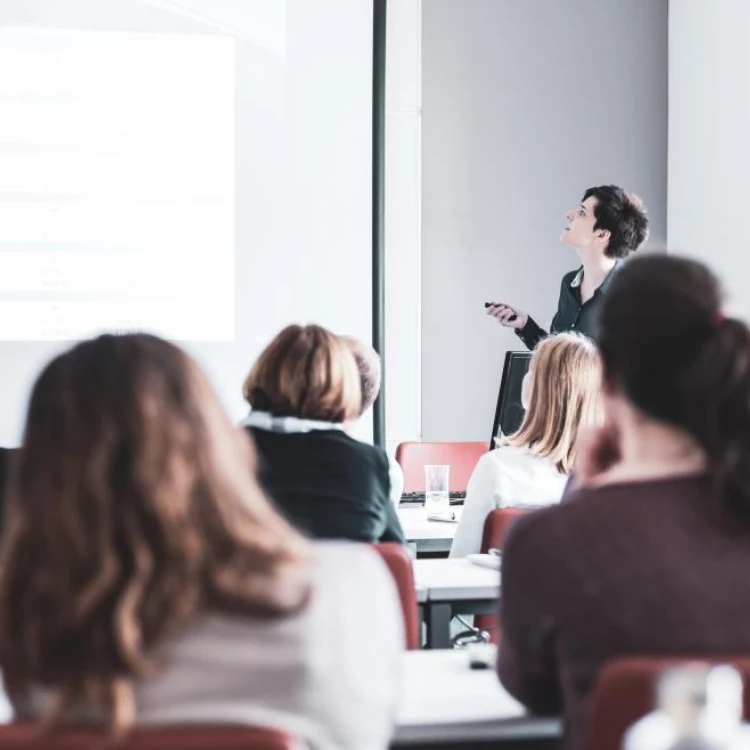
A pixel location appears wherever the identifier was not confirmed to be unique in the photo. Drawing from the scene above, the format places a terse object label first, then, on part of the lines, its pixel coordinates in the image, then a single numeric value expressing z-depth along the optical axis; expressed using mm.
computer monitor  7109
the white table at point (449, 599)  4633
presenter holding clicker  9570
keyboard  7953
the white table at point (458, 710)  2840
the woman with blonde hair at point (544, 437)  5797
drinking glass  7348
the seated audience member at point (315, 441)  4637
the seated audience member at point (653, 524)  2596
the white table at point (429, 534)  6566
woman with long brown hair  2186
